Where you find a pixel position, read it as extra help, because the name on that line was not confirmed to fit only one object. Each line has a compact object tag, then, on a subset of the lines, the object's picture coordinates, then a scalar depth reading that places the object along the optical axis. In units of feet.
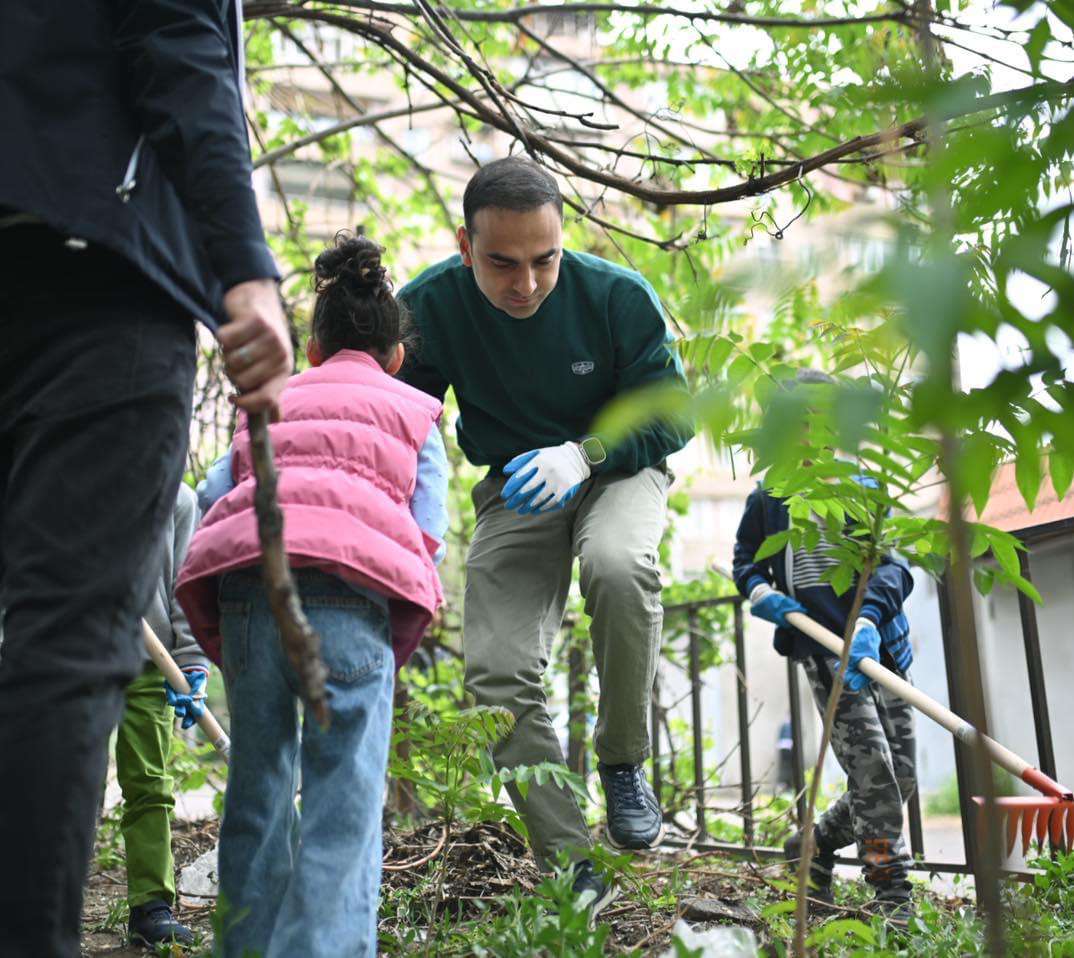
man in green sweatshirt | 9.25
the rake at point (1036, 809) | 9.18
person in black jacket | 4.51
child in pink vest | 6.04
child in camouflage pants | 11.43
